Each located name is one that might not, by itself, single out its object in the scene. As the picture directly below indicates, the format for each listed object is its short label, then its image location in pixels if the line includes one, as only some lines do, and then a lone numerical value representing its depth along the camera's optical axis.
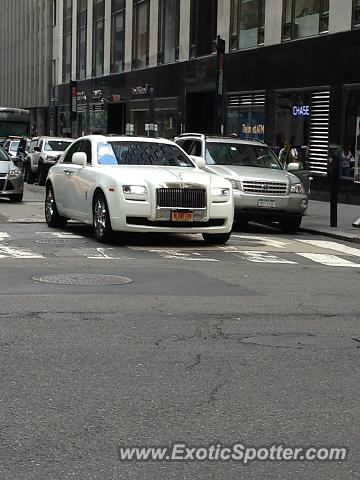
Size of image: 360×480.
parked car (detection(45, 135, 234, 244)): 11.75
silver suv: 15.39
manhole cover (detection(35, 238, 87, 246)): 12.34
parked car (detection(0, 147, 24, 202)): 19.58
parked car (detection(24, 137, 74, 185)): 29.02
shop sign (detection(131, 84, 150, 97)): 36.78
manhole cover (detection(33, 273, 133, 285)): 8.87
